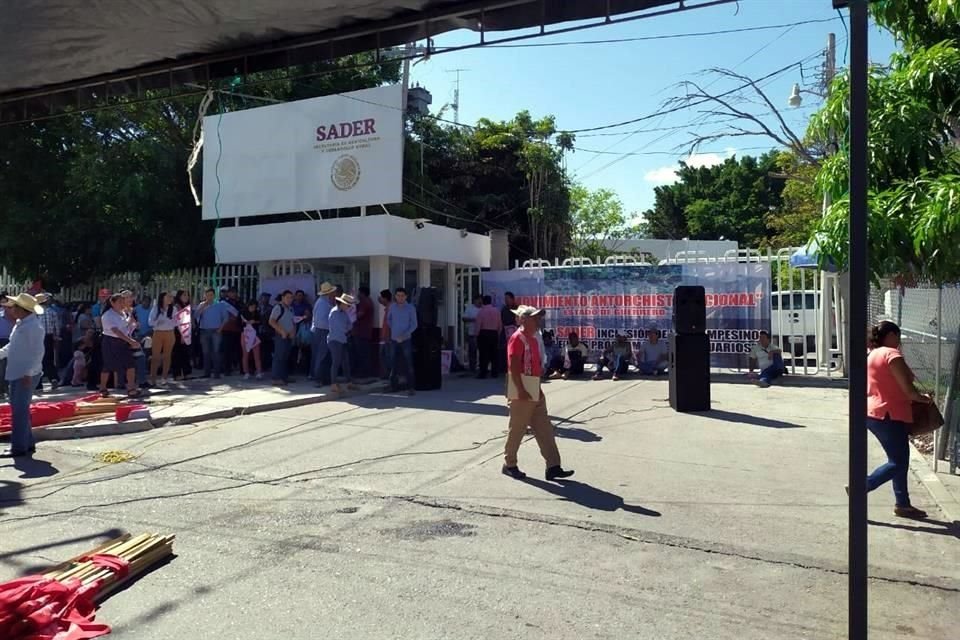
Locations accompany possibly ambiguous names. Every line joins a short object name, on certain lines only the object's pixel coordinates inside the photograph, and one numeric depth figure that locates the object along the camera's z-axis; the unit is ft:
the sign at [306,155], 47.14
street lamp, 65.67
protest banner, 49.65
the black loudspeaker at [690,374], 37.11
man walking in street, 23.99
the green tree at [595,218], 117.70
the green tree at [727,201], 156.56
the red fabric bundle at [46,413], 31.42
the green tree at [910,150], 16.35
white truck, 48.44
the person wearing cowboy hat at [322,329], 42.86
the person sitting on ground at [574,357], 52.39
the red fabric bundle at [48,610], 12.50
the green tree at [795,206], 88.28
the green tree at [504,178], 90.58
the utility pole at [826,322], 48.47
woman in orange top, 19.90
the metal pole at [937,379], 25.69
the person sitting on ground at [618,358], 50.85
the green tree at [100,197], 60.85
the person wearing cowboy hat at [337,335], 41.32
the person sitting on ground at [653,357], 50.88
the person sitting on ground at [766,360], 46.26
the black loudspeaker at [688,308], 37.65
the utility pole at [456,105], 101.89
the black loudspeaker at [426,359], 44.80
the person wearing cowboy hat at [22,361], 26.68
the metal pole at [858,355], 10.89
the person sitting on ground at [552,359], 52.13
